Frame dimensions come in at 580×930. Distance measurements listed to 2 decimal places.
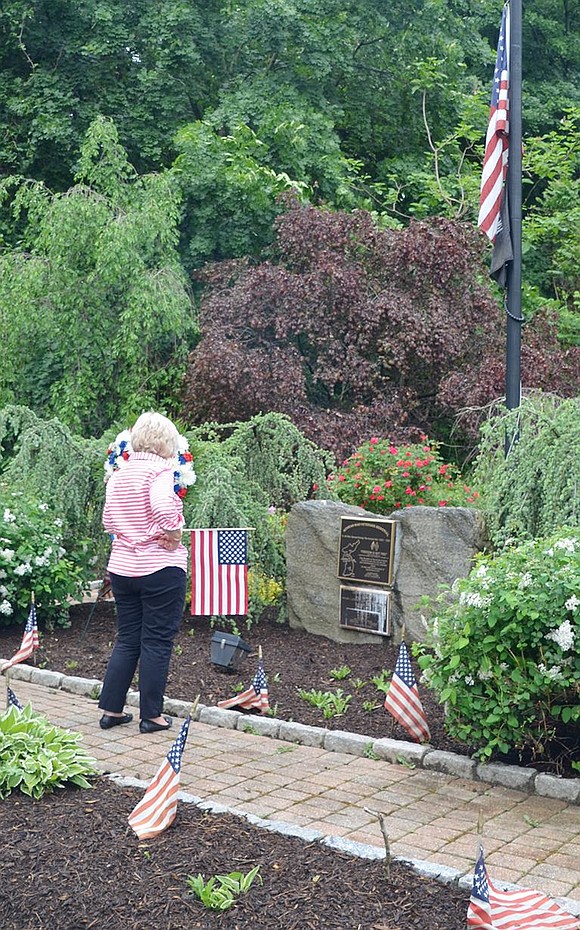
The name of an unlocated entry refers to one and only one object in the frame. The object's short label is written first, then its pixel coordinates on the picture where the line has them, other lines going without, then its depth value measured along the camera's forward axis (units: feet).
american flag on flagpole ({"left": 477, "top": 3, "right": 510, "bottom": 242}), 31.12
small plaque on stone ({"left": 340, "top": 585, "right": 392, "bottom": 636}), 27.81
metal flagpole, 29.53
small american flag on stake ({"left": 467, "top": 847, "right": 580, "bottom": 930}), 11.59
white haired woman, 20.58
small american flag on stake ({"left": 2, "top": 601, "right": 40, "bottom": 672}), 25.58
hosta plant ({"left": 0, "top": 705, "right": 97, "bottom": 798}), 16.29
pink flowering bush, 33.35
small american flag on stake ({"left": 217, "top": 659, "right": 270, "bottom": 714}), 21.88
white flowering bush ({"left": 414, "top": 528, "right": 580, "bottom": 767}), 17.34
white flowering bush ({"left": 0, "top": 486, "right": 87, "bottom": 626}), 29.40
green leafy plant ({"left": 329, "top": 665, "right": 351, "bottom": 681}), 24.70
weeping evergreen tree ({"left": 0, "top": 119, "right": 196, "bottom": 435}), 46.37
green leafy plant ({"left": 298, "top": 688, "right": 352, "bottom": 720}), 21.93
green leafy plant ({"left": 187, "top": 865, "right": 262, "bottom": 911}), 12.61
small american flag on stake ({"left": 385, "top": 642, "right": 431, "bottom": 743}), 19.72
